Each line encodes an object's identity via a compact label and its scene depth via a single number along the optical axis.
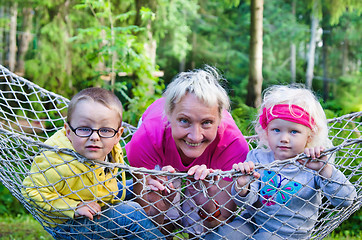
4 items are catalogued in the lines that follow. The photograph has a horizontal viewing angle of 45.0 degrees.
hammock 1.44
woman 1.64
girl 1.61
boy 1.52
